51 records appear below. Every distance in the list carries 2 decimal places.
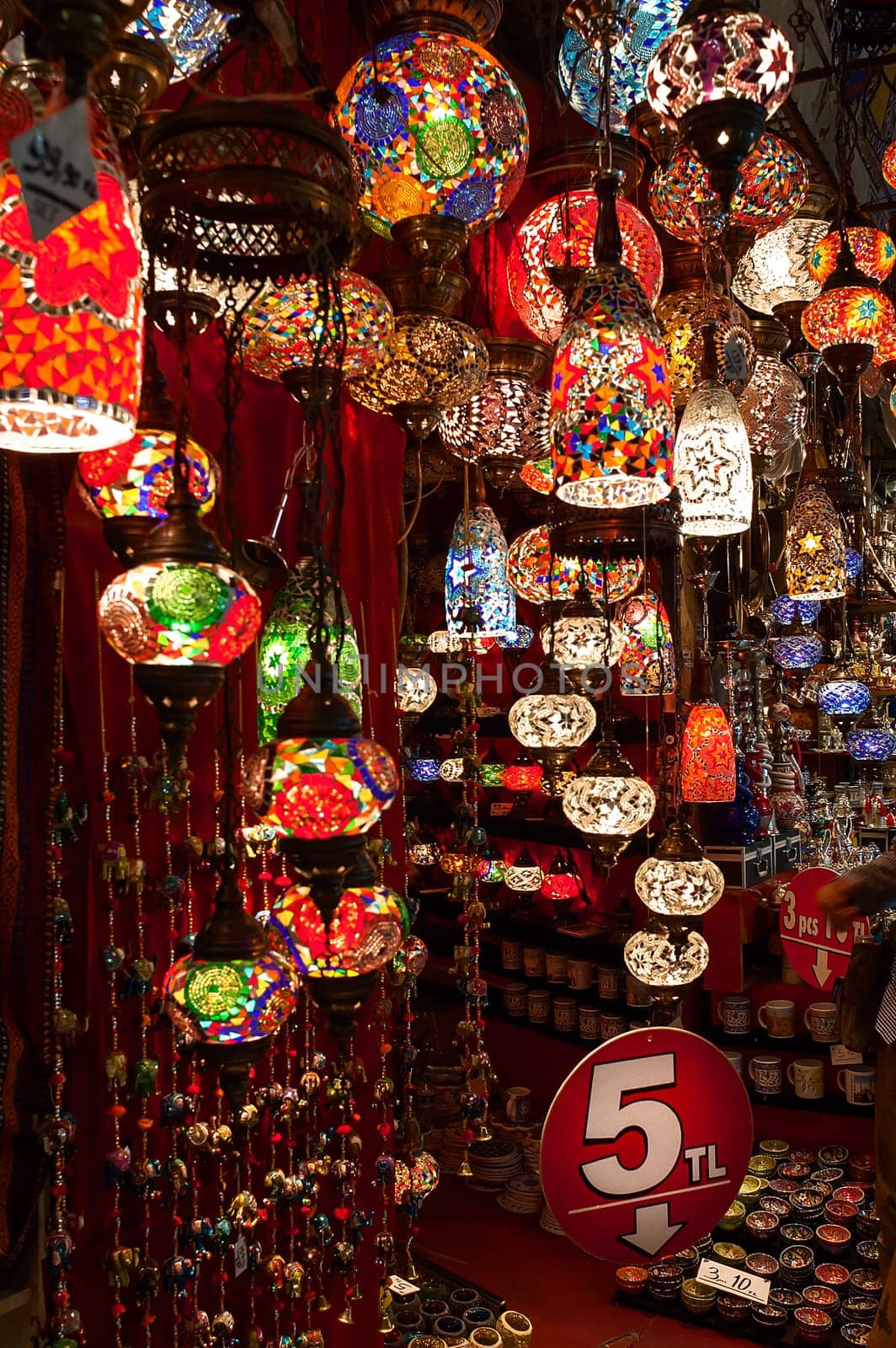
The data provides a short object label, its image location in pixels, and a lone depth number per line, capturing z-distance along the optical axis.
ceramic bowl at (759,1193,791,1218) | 3.25
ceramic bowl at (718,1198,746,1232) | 3.26
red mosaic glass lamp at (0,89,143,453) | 0.55
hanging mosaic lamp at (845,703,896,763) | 3.90
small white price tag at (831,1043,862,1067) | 2.92
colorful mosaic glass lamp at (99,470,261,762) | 0.77
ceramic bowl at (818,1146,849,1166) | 3.49
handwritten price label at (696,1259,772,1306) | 2.93
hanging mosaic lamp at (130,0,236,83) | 1.00
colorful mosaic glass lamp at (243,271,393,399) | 1.09
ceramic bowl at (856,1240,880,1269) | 3.03
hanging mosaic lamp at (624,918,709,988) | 2.01
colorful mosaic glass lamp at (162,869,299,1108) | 0.88
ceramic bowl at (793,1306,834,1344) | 2.78
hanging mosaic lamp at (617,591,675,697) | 2.29
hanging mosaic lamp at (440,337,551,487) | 1.69
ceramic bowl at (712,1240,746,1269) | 3.11
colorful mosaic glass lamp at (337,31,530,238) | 1.13
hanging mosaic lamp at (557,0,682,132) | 1.49
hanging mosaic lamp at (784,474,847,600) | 2.29
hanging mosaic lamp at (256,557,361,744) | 1.13
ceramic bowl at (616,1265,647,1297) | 3.17
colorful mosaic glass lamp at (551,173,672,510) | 1.01
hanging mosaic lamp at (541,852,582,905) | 3.71
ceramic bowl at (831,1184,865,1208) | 3.26
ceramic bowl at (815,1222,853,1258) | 3.08
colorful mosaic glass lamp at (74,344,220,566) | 0.93
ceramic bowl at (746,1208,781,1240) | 3.19
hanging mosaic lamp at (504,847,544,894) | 3.44
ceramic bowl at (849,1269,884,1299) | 2.90
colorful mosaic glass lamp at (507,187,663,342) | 1.45
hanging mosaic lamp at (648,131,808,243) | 1.55
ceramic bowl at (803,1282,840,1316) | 2.86
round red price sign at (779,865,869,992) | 2.13
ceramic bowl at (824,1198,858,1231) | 3.18
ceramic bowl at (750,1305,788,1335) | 2.87
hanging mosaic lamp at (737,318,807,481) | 1.97
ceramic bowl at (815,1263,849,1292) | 2.97
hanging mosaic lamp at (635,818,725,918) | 1.98
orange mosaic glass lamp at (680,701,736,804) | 2.60
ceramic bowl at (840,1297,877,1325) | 2.84
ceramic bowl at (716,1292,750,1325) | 2.95
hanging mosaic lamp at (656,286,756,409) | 1.57
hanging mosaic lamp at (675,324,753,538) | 1.47
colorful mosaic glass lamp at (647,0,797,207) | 1.09
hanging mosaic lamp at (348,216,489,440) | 1.29
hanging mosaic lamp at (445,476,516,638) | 1.95
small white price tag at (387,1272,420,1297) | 2.21
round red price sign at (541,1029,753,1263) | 1.64
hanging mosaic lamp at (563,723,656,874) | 1.81
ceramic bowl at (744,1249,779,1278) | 3.04
